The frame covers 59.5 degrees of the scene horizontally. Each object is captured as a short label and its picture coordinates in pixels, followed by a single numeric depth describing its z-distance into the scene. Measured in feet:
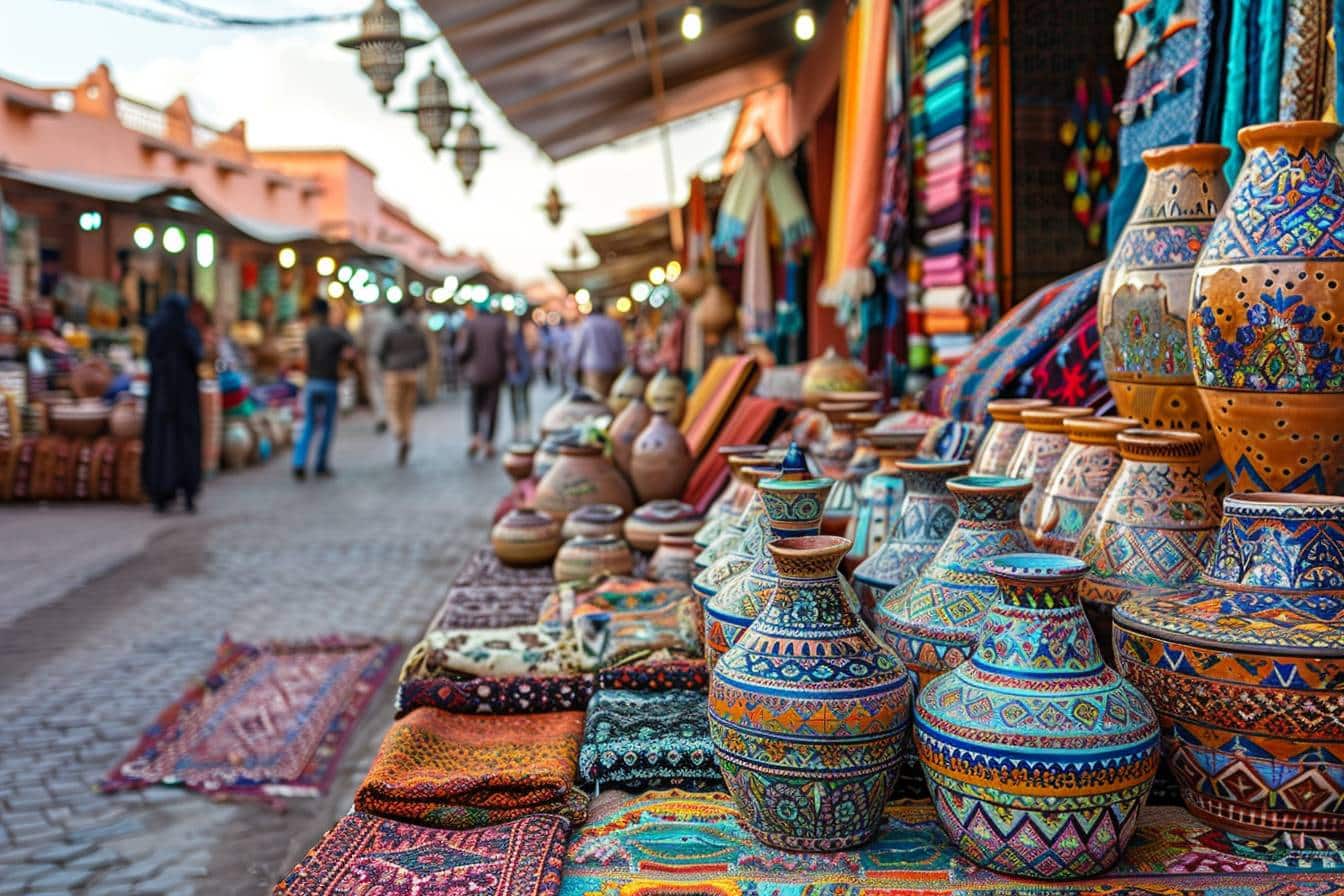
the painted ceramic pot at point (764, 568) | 5.93
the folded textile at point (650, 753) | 6.28
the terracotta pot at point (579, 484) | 14.67
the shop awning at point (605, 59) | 21.84
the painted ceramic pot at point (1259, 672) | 4.98
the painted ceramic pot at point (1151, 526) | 6.06
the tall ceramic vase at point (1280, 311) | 5.75
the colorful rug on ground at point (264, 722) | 11.88
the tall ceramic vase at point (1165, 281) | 7.09
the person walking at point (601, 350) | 42.68
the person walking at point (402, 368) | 42.16
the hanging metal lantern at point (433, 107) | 26.00
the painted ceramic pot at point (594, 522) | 13.17
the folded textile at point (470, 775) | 5.91
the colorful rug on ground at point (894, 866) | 4.94
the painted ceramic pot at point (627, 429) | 16.21
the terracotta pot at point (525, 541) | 13.57
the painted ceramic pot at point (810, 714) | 5.02
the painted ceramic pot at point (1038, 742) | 4.73
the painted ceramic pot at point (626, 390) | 22.98
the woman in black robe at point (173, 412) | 29.40
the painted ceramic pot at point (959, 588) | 5.84
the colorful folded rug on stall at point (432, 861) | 5.16
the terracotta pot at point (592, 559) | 12.06
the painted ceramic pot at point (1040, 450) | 7.59
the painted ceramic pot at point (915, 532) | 6.75
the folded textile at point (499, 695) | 7.57
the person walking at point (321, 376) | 37.14
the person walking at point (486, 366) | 42.63
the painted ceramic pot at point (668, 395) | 20.88
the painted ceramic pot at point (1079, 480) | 6.86
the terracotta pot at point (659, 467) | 15.39
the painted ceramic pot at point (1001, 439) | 8.34
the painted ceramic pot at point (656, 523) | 12.93
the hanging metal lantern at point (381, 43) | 20.39
